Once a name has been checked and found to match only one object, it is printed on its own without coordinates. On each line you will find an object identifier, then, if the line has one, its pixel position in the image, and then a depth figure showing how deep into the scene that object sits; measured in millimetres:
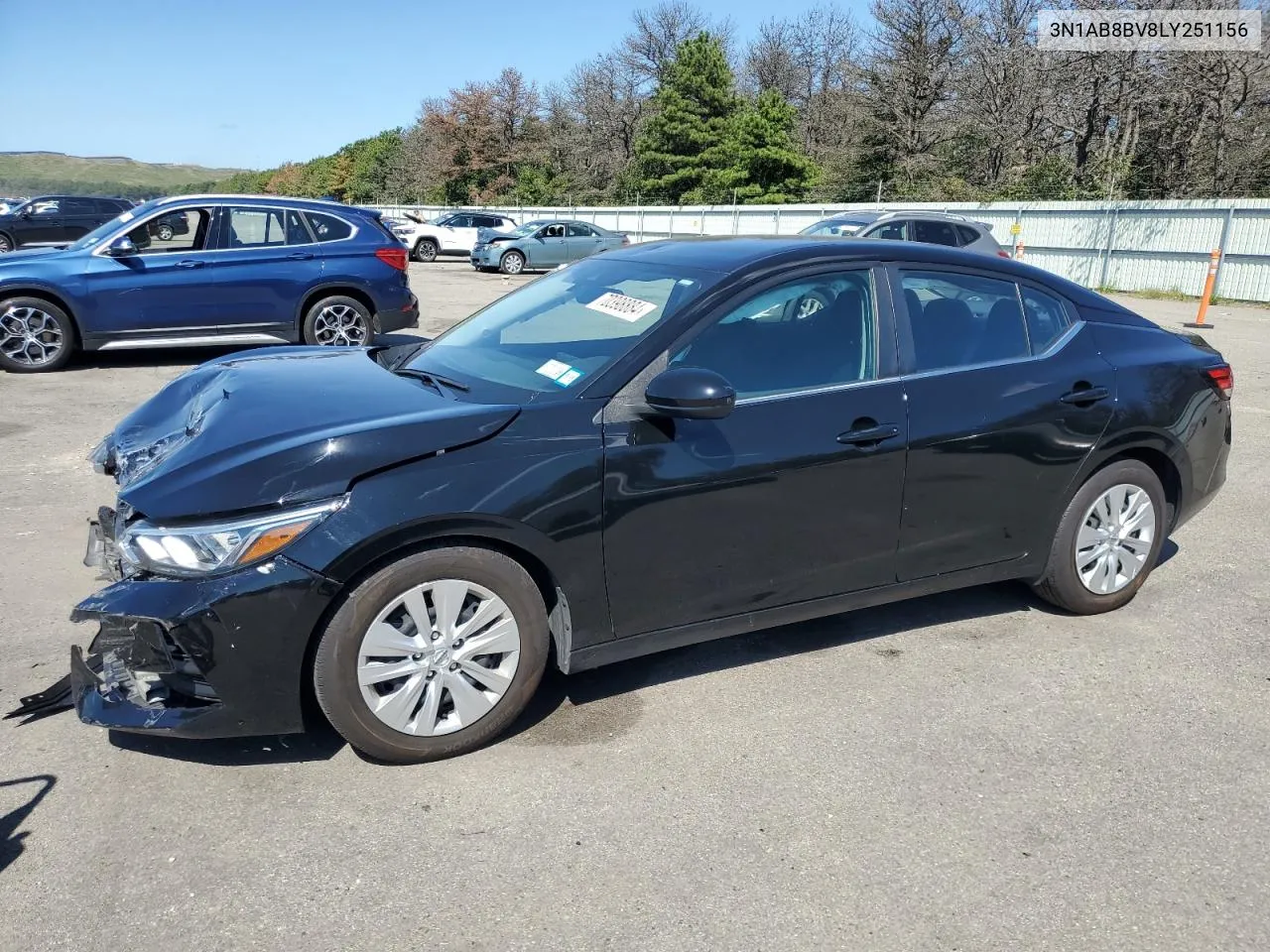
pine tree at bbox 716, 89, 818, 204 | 42781
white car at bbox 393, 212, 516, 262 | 31016
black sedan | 2900
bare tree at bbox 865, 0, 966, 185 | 39281
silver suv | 14702
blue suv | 9375
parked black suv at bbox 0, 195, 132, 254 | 24406
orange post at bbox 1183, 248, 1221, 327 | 15273
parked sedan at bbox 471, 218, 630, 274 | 26330
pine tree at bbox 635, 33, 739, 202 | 46781
